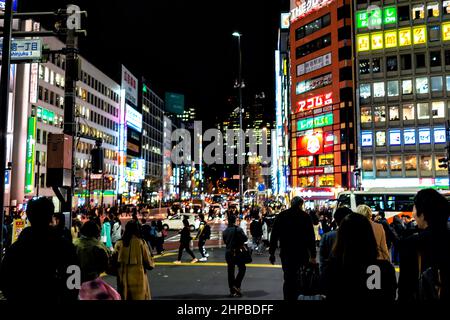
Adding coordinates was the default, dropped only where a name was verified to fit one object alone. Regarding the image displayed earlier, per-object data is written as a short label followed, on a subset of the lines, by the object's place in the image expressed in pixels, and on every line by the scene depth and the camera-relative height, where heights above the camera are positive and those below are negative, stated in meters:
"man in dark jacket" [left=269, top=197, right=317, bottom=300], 7.46 -0.99
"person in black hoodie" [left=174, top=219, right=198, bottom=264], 16.15 -2.11
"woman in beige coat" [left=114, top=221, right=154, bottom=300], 6.80 -1.27
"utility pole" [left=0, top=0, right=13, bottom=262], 7.66 +2.03
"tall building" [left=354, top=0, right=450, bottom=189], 52.19 +13.03
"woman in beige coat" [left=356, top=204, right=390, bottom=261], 6.25 -0.81
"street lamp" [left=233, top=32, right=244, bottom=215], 25.54 +5.28
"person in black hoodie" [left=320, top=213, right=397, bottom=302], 3.32 -0.67
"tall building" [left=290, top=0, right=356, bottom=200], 65.19 +15.38
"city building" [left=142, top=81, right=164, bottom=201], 113.52 +14.83
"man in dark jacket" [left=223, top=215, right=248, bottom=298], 10.02 -1.53
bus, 28.78 -0.82
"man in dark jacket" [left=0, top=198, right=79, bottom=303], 3.62 -0.67
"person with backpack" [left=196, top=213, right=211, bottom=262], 16.68 -1.92
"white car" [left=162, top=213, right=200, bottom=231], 35.66 -2.92
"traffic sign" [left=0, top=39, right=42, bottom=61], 9.27 +3.20
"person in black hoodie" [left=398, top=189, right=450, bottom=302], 2.91 -0.50
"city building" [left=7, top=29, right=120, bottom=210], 49.09 +11.39
